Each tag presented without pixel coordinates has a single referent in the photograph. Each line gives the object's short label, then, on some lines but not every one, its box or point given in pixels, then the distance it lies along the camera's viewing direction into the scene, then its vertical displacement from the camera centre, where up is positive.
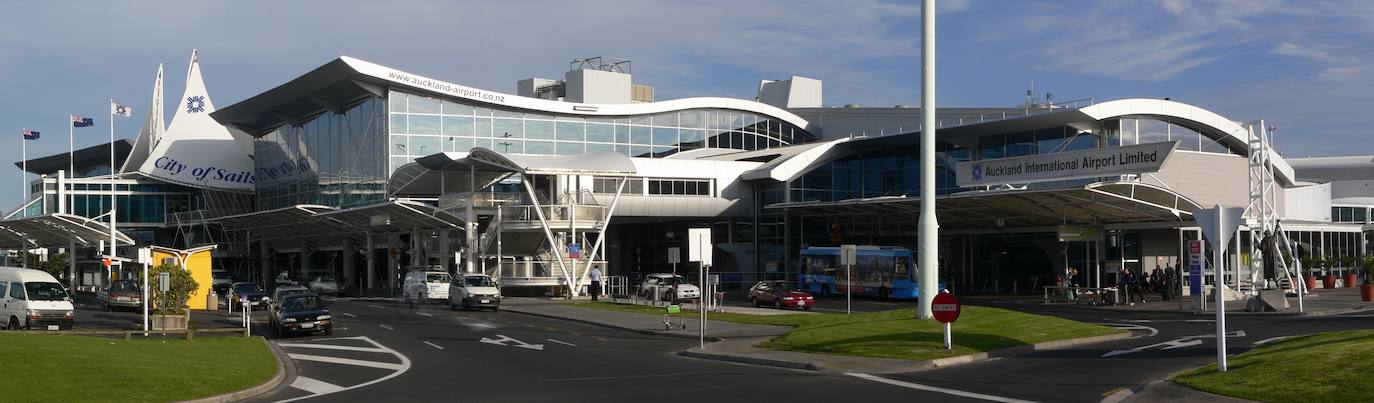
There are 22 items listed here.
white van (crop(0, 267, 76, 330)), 32.56 -1.66
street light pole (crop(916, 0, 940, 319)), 26.36 +1.10
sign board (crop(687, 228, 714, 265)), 27.03 -0.20
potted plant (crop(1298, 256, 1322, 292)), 53.22 -1.97
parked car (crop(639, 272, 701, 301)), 51.22 -2.25
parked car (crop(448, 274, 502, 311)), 45.28 -2.11
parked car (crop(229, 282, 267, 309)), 47.33 -2.13
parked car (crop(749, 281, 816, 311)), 45.66 -2.45
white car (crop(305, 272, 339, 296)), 64.25 -2.50
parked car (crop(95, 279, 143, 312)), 46.78 -2.12
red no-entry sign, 21.28 -1.36
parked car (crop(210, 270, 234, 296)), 60.84 -2.24
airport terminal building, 51.88 +2.85
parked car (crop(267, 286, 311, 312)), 33.47 -1.53
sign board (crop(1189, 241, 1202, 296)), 27.19 -0.98
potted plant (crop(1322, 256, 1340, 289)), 55.19 -2.29
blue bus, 52.31 -1.82
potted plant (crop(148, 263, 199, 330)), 34.75 -1.78
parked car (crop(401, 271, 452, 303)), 52.03 -2.08
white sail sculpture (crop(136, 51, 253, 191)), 95.19 +7.41
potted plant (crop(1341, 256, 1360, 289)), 54.72 -2.23
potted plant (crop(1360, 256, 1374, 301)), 41.32 -2.06
